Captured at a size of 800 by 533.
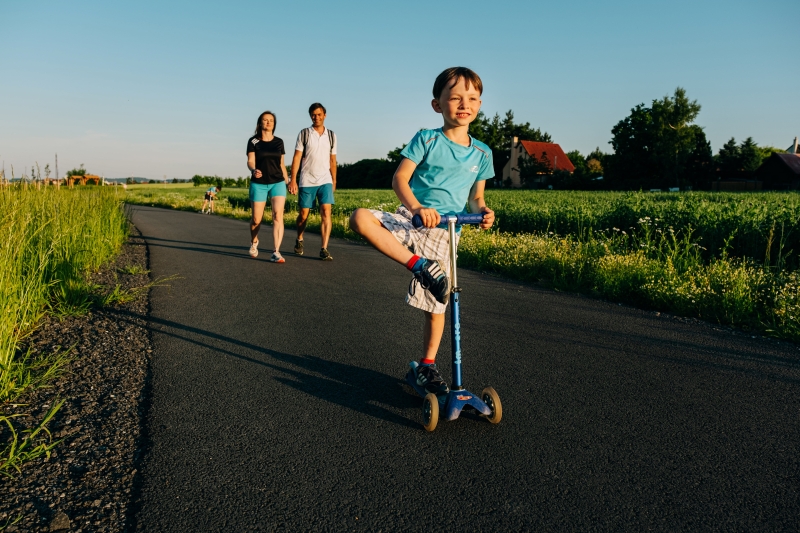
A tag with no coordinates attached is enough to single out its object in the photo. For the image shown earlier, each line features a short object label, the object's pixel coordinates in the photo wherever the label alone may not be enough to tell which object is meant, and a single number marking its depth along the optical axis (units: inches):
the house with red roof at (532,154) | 3277.6
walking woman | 349.1
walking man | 350.6
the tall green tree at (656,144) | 2581.2
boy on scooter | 118.7
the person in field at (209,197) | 1016.5
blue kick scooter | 114.7
